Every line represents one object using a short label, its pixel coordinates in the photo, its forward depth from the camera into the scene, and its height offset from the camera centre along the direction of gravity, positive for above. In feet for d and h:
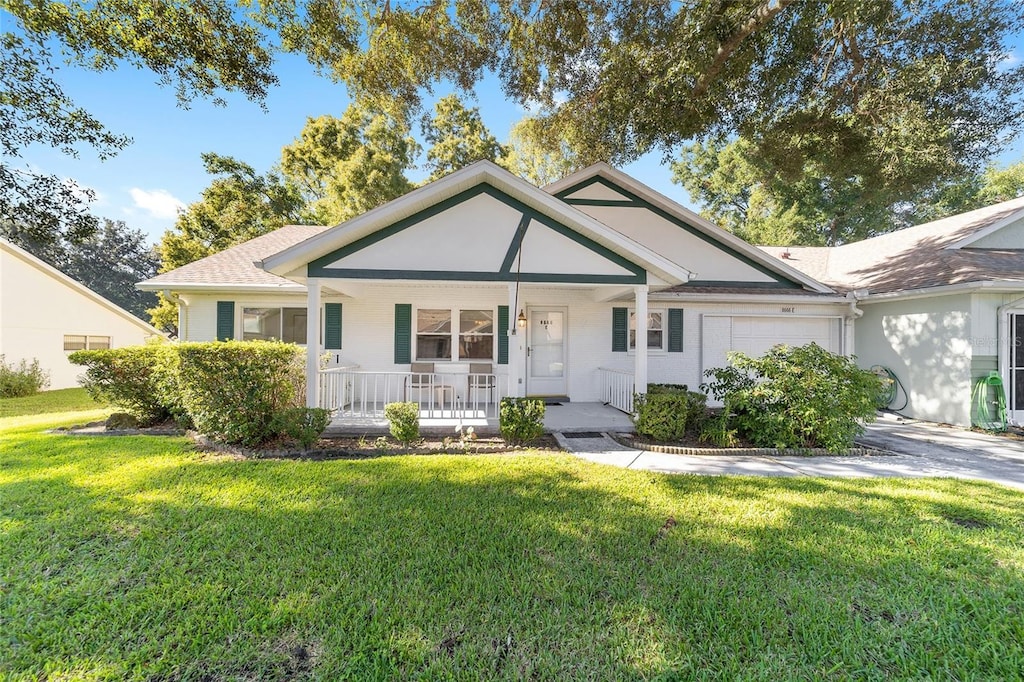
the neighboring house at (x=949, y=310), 27.61 +2.73
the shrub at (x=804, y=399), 21.12 -2.84
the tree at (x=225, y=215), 64.69 +22.35
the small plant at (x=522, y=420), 22.02 -4.11
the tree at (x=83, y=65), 21.27 +18.77
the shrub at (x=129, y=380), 24.79 -2.10
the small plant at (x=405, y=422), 21.43 -4.08
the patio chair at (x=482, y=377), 32.07 -2.48
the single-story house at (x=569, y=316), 32.89 +2.67
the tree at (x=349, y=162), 62.95 +31.45
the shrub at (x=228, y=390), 20.29 -2.23
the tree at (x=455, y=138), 72.13 +38.39
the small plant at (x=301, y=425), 20.38 -4.04
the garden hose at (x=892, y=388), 32.14 -3.37
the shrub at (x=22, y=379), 41.06 -3.54
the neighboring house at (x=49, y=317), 43.91 +3.56
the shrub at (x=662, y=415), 22.91 -3.98
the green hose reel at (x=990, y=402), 26.89 -3.79
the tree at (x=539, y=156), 41.70 +30.10
